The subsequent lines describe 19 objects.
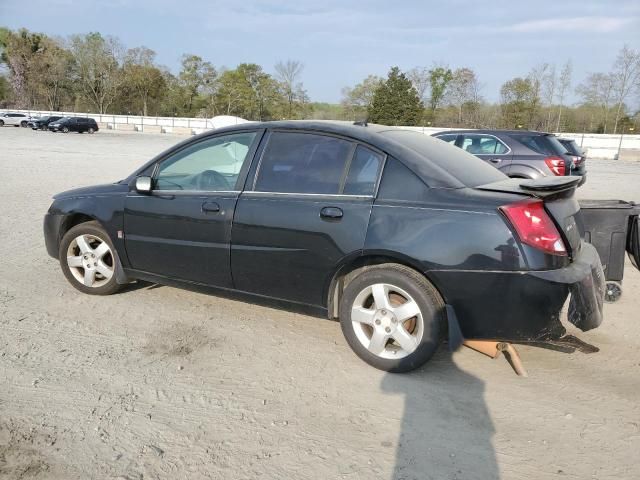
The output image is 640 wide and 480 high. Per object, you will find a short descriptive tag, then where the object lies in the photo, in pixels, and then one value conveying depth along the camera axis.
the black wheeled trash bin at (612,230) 4.20
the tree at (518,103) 52.75
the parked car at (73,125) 41.19
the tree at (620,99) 49.72
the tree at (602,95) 51.50
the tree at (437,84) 64.12
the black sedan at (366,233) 3.11
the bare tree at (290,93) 70.19
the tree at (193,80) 73.00
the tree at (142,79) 71.31
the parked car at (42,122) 43.72
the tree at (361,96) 67.69
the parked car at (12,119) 48.24
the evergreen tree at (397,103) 60.50
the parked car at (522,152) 9.72
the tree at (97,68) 70.31
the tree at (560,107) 51.72
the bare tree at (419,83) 64.38
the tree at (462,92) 58.84
